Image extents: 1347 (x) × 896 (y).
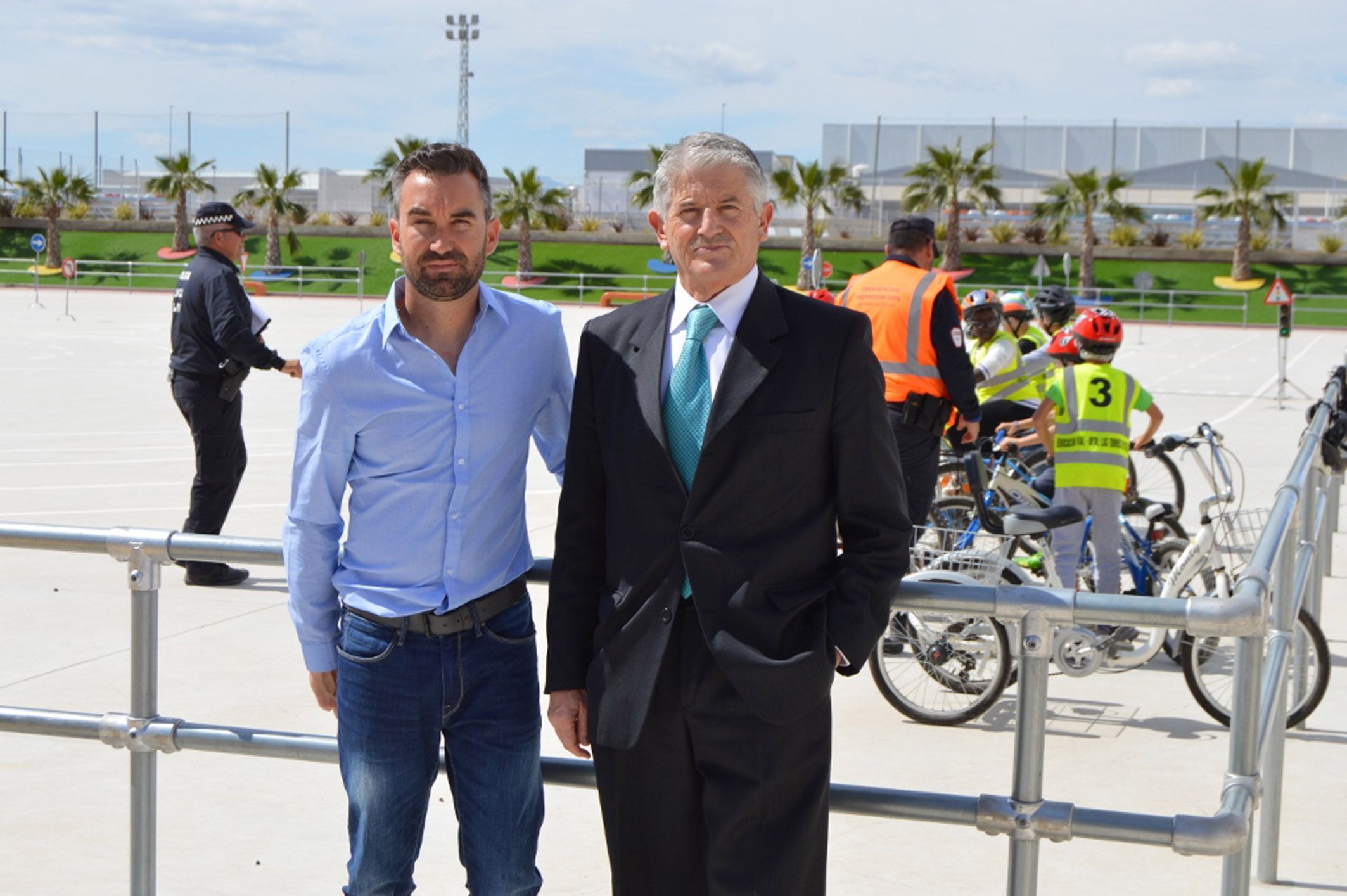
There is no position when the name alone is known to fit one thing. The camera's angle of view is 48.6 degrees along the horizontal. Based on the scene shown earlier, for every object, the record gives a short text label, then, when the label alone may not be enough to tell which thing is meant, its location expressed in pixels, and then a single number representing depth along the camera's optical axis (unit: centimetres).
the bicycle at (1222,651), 604
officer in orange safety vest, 729
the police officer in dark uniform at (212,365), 834
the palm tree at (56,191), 6325
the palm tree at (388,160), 5875
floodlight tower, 7331
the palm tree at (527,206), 5653
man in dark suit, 260
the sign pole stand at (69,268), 4072
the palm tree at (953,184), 5566
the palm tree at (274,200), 5841
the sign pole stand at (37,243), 4602
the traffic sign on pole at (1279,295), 2334
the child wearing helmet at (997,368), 966
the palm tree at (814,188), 5631
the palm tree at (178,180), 6198
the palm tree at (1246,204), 5194
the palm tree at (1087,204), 5297
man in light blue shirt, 290
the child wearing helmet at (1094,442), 674
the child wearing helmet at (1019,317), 1031
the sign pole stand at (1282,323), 2073
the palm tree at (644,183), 4979
